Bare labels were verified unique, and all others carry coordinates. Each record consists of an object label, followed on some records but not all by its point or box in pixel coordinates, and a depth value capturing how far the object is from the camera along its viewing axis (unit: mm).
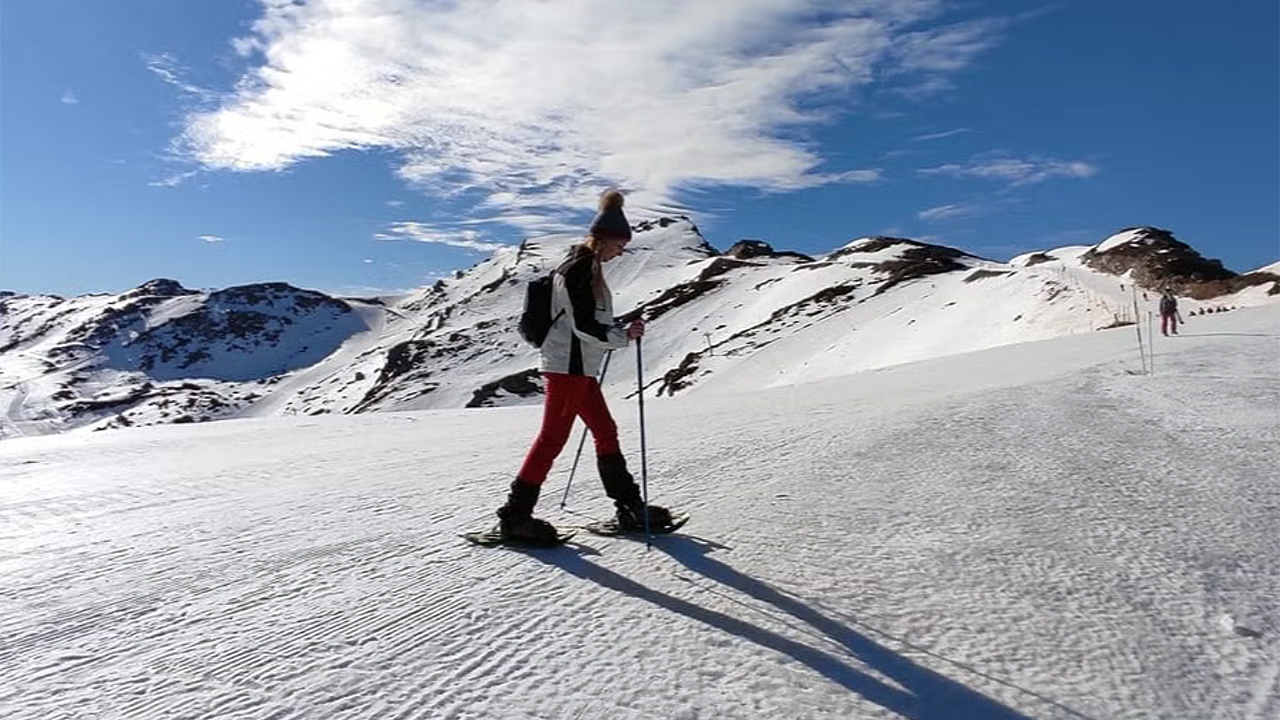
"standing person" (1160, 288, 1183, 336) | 25984
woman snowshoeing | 4949
